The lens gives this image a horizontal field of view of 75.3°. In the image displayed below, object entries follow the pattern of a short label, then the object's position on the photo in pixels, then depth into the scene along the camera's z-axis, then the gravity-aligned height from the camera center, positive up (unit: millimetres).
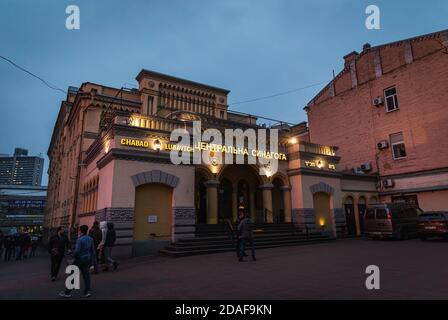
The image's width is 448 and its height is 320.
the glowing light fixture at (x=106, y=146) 14077 +3778
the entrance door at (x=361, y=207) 21664 +867
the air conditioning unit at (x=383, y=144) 23188 +5839
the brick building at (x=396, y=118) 20625 +8002
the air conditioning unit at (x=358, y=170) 24309 +4069
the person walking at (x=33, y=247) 22423 -1729
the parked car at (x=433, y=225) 15580 -387
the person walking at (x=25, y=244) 19791 -1296
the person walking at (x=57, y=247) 8773 -723
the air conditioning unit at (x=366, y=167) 24109 +4228
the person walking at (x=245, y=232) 10831 -421
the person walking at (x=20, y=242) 19094 -1122
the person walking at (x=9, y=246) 18706 -1348
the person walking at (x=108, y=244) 10031 -724
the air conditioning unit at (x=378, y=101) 23766 +9454
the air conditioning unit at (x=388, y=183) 22578 +2723
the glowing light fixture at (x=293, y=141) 19594 +5265
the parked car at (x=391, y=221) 16884 -129
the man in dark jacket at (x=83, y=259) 6586 -799
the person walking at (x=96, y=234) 10414 -369
